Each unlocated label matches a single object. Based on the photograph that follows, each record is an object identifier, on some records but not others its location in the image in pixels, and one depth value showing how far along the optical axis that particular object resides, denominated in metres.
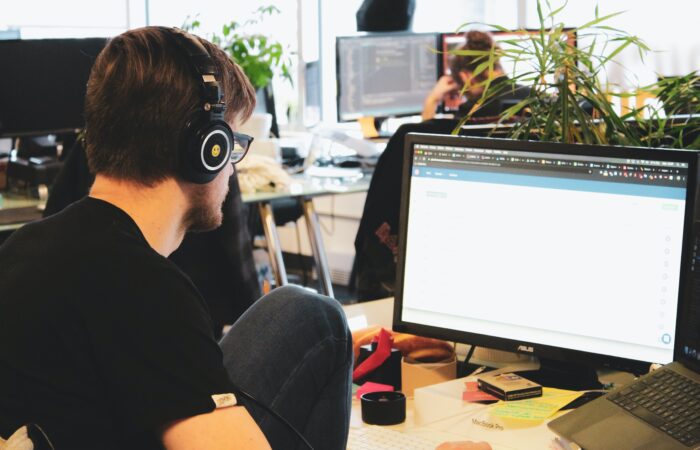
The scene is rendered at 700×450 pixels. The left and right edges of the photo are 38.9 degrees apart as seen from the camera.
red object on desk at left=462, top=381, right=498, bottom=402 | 1.54
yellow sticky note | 1.47
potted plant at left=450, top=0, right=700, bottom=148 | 1.68
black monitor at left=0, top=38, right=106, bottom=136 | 3.53
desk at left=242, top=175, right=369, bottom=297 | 3.73
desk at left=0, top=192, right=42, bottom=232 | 3.13
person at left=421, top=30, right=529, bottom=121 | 3.45
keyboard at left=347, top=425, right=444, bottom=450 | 1.40
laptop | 1.23
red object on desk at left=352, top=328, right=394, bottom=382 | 1.64
